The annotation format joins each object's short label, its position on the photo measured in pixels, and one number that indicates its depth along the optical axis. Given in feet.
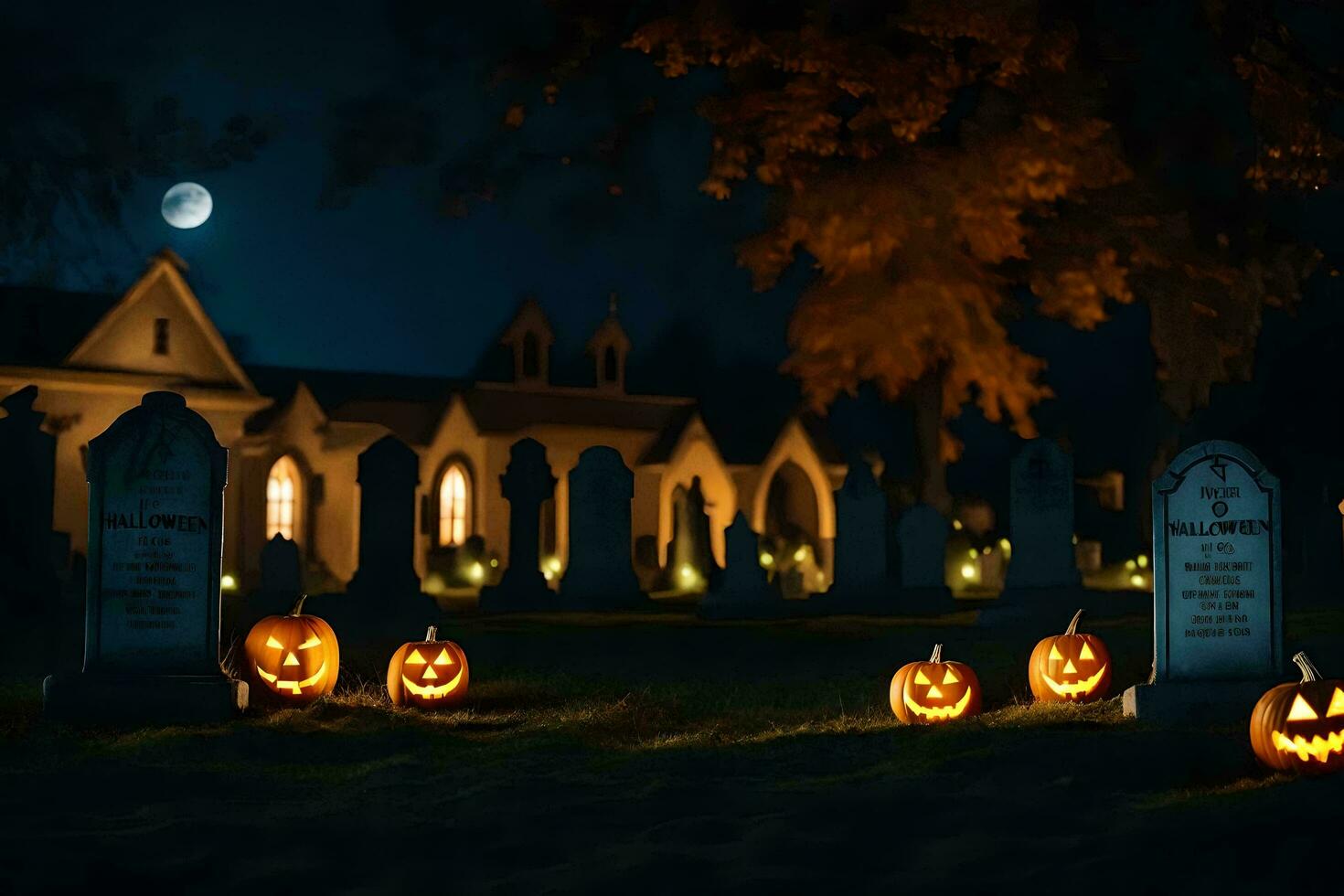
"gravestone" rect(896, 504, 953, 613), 83.25
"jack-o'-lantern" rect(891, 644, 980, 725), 36.14
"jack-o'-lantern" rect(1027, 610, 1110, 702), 38.99
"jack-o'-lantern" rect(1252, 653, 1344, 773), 27.96
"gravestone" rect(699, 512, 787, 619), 77.05
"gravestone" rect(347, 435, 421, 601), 72.08
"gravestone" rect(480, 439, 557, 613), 80.12
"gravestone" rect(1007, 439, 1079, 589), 68.18
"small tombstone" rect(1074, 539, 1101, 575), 122.93
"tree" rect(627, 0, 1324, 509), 81.56
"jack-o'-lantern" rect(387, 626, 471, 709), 39.86
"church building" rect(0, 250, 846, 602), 105.91
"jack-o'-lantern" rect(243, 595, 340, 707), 40.06
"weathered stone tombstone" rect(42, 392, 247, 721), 37.11
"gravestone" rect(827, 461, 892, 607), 83.25
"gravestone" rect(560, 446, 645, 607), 80.33
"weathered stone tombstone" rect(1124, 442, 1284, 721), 36.09
